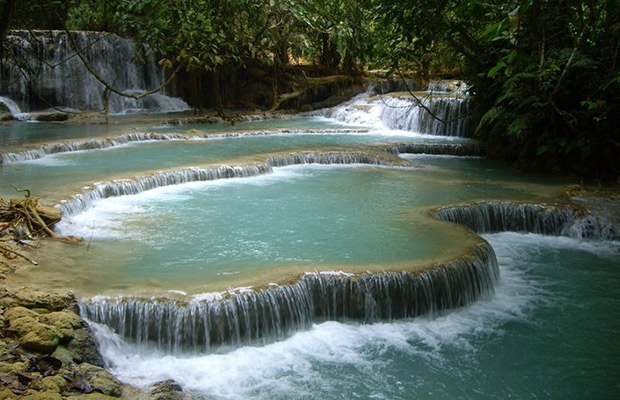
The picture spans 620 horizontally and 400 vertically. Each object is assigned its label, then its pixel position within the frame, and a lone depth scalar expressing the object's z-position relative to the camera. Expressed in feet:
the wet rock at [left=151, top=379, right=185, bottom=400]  14.97
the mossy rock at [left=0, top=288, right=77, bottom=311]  16.92
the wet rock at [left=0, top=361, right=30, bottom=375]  13.57
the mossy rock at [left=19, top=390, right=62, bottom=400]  12.63
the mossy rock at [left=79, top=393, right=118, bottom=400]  13.60
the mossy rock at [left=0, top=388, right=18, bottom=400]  12.41
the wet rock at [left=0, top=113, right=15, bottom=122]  58.70
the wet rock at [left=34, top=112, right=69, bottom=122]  59.52
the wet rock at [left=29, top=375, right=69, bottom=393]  13.30
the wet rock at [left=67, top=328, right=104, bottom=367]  15.97
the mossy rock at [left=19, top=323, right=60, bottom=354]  15.07
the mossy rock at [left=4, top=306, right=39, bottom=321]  15.98
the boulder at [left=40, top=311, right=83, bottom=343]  16.11
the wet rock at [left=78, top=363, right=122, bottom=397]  14.64
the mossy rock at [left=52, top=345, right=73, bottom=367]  15.25
